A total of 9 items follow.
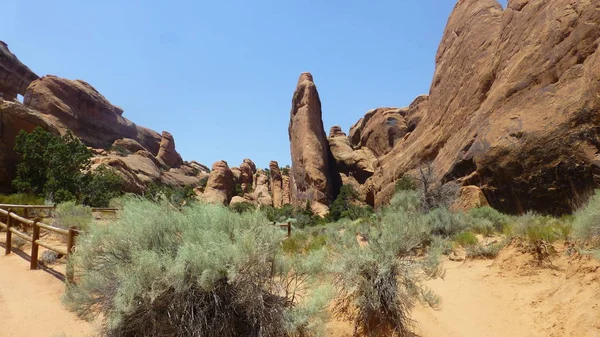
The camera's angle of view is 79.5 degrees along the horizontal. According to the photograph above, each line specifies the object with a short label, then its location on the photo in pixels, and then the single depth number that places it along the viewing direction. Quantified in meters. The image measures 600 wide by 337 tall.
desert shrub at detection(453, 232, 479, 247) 9.17
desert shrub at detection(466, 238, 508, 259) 8.06
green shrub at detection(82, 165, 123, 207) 24.11
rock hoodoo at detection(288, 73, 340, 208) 38.69
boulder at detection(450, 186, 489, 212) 17.05
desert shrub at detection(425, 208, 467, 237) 11.44
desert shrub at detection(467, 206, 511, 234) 11.56
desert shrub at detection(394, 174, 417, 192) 23.31
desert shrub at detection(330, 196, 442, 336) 4.64
